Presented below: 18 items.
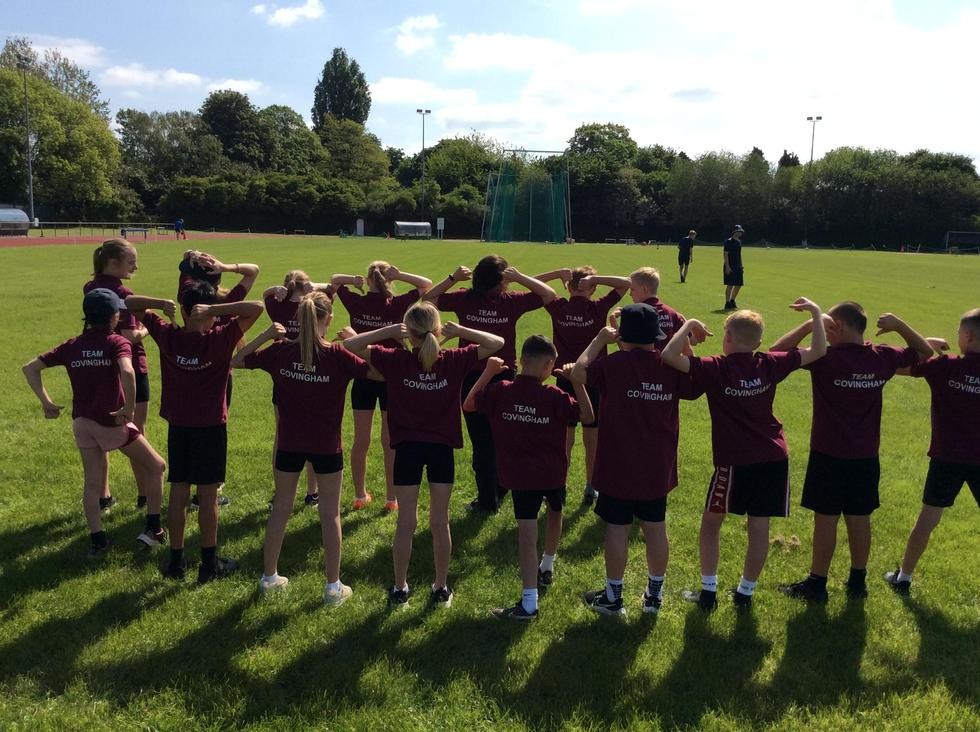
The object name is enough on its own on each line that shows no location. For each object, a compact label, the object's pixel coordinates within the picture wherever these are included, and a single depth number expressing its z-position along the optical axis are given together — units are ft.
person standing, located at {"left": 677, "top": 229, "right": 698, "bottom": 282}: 75.61
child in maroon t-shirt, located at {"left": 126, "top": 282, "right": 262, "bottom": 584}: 14.87
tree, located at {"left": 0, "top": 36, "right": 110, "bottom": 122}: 258.78
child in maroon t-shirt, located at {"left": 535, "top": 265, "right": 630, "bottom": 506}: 19.52
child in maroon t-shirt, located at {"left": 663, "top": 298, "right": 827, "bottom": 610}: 13.83
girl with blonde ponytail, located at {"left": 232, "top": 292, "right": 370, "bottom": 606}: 14.03
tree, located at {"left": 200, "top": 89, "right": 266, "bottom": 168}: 335.26
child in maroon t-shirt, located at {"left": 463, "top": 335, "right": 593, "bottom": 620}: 13.78
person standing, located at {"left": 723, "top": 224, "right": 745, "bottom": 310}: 56.49
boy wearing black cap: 13.47
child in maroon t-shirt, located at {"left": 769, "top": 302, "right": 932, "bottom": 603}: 14.51
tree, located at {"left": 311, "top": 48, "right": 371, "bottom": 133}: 409.69
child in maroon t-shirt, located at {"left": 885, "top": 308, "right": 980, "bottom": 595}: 14.51
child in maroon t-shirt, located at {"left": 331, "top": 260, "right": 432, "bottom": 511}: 18.78
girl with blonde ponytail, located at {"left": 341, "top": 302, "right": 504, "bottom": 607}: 14.02
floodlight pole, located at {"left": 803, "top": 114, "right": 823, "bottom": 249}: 256.73
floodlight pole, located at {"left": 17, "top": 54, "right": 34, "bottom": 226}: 182.88
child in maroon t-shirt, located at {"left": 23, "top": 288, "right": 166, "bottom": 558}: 15.35
